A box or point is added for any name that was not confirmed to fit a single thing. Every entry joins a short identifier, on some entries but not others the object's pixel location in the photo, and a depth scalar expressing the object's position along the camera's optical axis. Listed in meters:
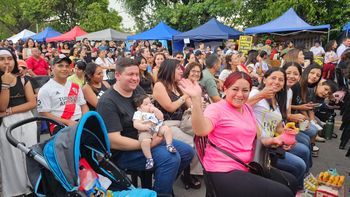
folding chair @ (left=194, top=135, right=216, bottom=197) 2.71
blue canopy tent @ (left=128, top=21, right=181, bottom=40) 19.15
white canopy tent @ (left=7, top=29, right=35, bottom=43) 29.09
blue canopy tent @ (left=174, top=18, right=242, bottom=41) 16.53
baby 3.13
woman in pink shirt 2.50
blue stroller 2.30
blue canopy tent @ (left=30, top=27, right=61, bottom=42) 26.45
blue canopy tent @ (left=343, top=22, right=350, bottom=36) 14.19
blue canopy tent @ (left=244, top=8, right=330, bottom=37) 14.21
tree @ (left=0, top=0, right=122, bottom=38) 32.59
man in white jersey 3.72
